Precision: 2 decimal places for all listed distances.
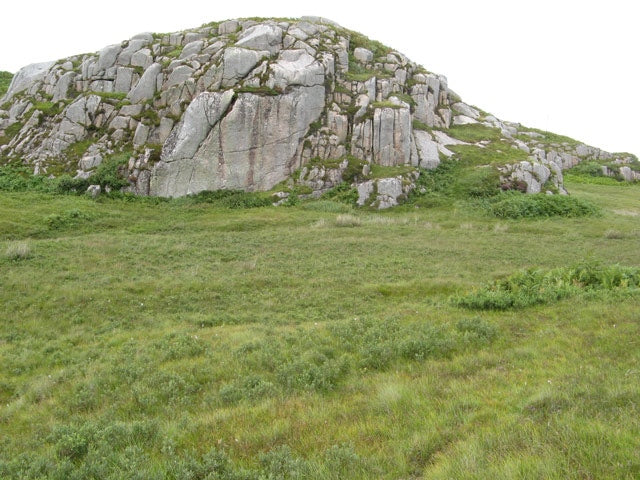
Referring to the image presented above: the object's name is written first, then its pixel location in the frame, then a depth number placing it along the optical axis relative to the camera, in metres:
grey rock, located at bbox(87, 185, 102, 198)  38.22
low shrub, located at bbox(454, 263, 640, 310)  13.42
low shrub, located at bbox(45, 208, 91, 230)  29.16
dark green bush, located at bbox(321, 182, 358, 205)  38.46
